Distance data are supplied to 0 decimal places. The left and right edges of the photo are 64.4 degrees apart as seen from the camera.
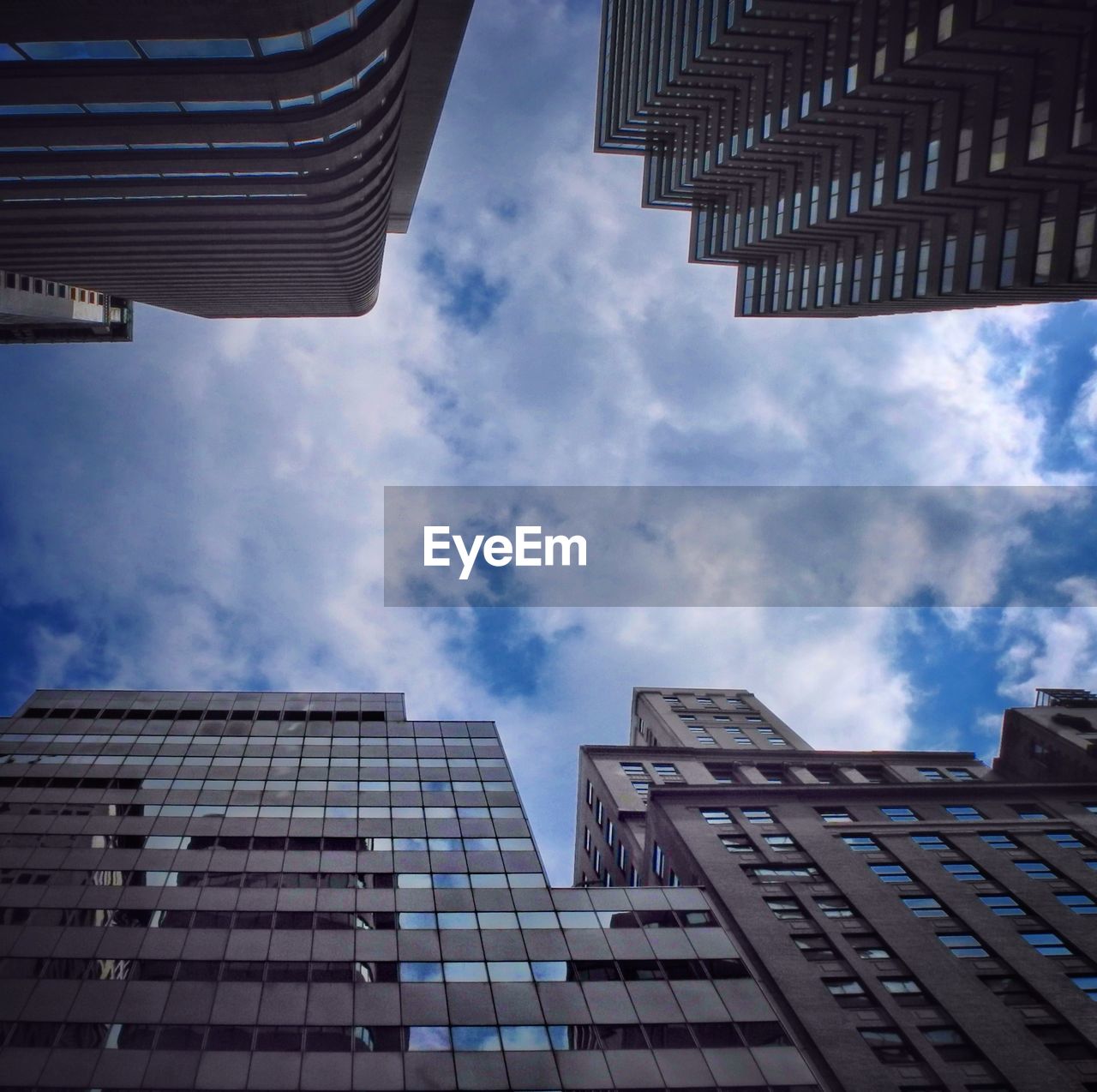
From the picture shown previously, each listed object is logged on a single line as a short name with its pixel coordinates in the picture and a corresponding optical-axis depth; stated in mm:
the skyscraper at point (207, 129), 31906
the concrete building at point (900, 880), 39438
